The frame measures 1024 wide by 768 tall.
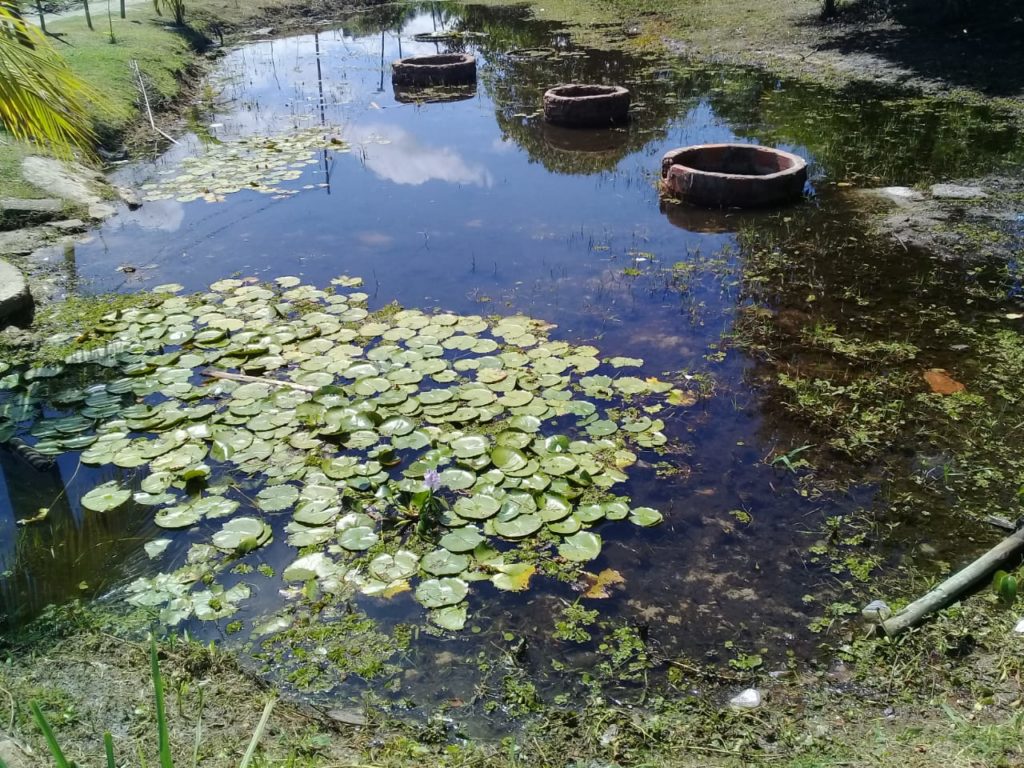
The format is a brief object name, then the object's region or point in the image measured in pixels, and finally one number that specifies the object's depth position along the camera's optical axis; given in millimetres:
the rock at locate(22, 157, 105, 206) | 7582
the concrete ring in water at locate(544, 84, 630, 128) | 10000
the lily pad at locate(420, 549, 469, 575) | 3285
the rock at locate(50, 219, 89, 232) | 7129
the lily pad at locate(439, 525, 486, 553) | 3400
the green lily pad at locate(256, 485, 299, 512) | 3709
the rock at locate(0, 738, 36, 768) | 2062
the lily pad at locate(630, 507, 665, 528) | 3566
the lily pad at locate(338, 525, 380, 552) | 3439
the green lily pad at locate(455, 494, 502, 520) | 3572
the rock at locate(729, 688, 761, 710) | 2670
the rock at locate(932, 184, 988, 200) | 7227
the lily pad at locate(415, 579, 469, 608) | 3143
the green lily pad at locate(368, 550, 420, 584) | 3273
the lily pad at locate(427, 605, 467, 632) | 3043
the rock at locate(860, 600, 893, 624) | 2904
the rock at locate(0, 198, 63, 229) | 6934
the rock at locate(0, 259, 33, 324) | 4883
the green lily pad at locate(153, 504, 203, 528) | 3600
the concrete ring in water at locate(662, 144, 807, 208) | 7191
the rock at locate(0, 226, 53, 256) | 6602
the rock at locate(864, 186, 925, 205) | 7266
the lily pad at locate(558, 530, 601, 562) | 3364
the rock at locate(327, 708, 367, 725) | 2648
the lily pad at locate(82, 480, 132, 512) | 3725
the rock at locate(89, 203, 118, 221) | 7501
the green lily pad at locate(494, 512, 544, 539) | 3477
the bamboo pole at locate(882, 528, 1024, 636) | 2827
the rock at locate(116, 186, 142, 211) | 7844
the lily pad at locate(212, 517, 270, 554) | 3451
